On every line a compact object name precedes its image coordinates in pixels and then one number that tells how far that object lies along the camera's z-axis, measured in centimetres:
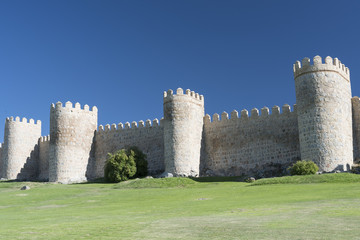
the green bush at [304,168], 2758
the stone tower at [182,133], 3556
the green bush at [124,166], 3566
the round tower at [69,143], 4081
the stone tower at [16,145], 4716
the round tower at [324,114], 2915
